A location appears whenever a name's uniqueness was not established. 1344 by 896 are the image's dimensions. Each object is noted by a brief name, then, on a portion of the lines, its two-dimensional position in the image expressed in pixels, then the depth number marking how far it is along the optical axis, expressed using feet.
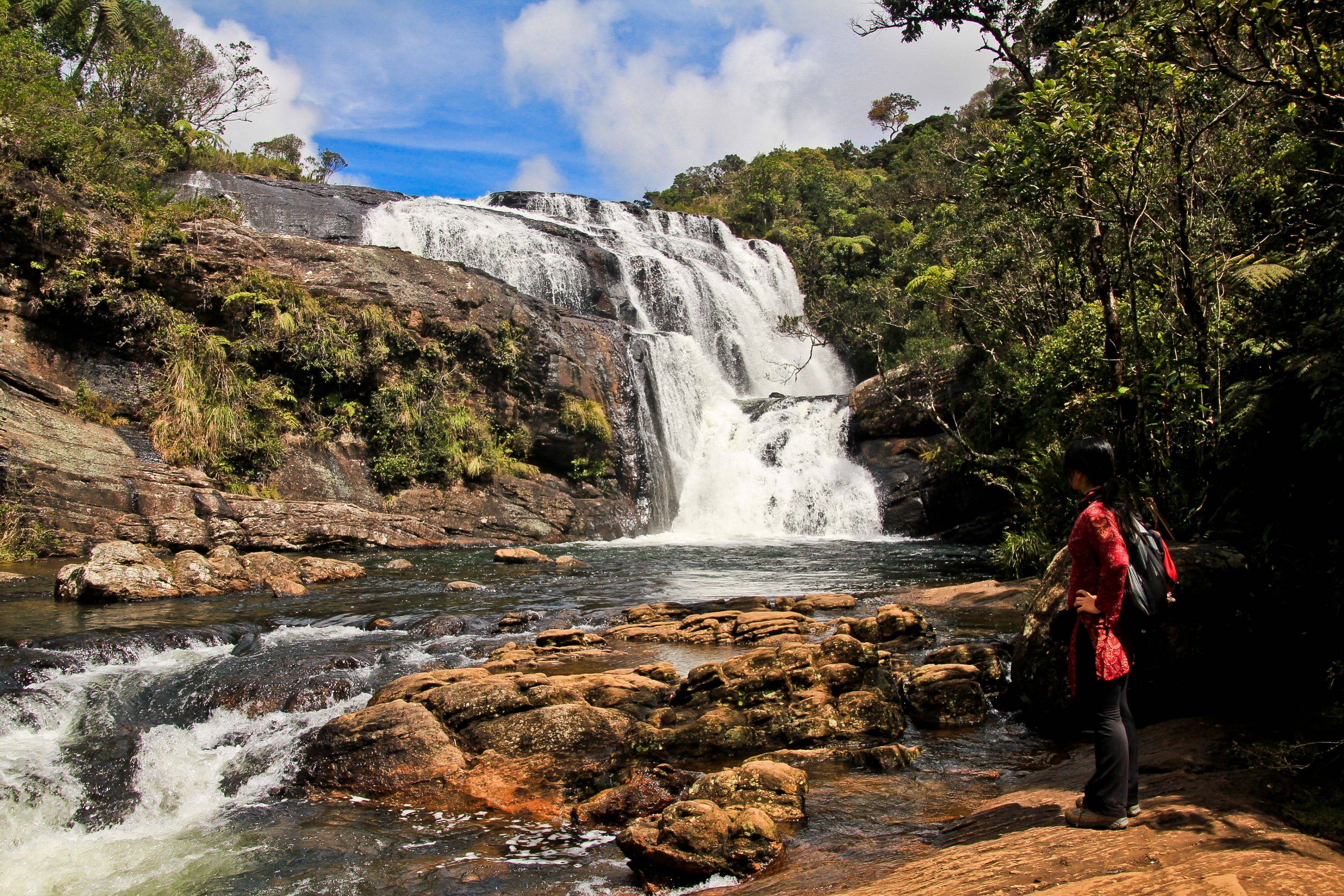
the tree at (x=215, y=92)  91.76
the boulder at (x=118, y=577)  31.22
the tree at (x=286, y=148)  108.99
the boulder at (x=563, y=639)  26.13
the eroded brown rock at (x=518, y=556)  47.01
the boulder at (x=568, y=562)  46.11
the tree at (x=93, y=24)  89.15
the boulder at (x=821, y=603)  31.42
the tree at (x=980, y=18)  48.44
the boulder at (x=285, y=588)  35.32
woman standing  10.62
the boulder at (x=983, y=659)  20.45
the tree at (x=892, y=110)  183.93
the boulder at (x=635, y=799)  14.66
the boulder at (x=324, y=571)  38.65
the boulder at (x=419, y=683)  19.72
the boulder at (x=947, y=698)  18.98
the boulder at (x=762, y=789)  13.60
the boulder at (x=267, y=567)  37.50
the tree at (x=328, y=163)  115.34
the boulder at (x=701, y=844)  12.09
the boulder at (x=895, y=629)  25.28
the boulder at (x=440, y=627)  28.44
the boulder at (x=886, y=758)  16.26
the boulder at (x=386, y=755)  16.28
